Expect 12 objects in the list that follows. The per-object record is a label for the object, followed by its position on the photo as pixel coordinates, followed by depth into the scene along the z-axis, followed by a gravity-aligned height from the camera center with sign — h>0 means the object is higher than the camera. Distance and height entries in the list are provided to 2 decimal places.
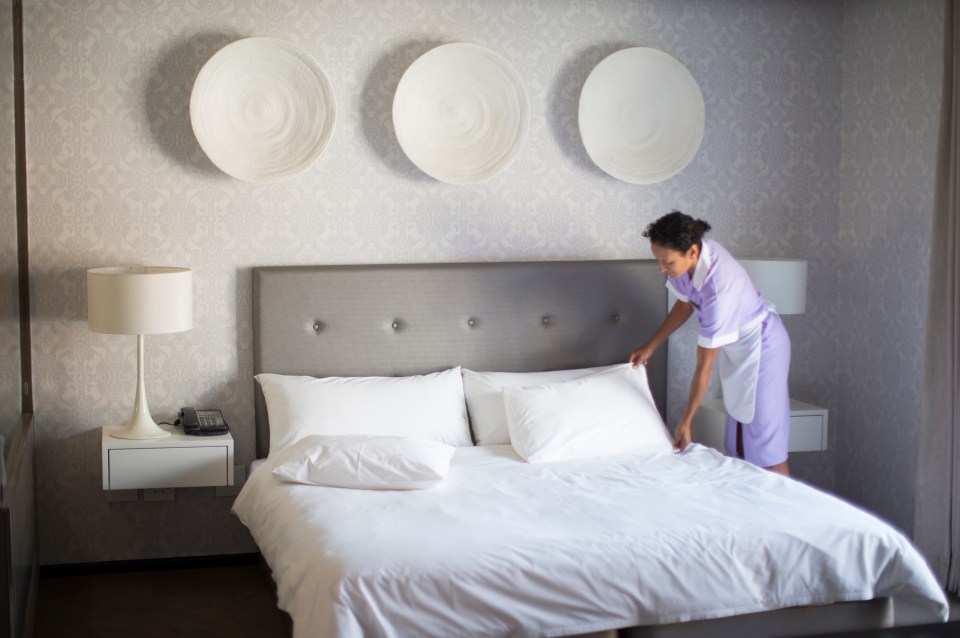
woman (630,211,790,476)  3.66 -0.18
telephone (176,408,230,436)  3.63 -0.50
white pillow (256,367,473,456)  3.63 -0.45
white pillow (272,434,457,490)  3.11 -0.56
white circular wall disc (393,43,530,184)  3.91 +0.74
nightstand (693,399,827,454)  4.14 -0.59
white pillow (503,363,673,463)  3.57 -0.49
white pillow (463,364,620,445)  3.83 -0.42
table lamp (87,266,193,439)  3.40 -0.04
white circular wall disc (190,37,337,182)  3.71 +0.71
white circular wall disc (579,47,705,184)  4.11 +0.76
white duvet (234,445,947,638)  2.47 -0.72
